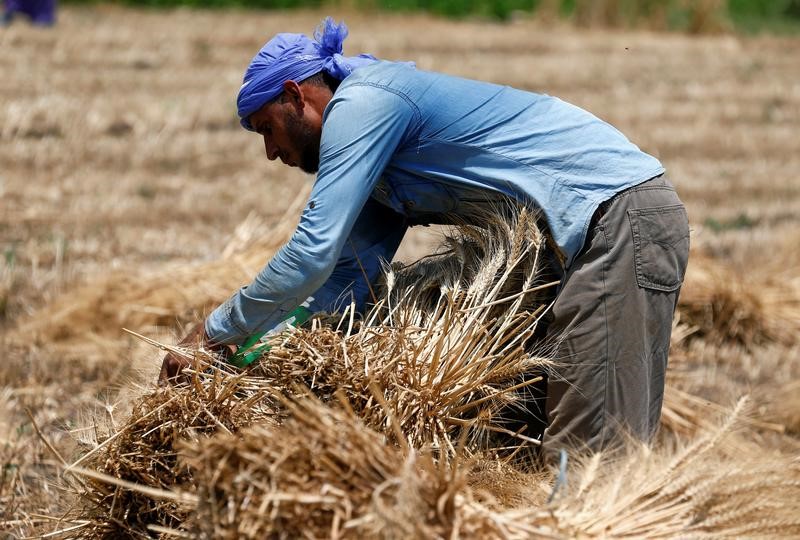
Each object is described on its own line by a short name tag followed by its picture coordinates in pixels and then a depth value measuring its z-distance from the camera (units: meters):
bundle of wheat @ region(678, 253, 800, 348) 10.02
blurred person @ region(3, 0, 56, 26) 24.77
